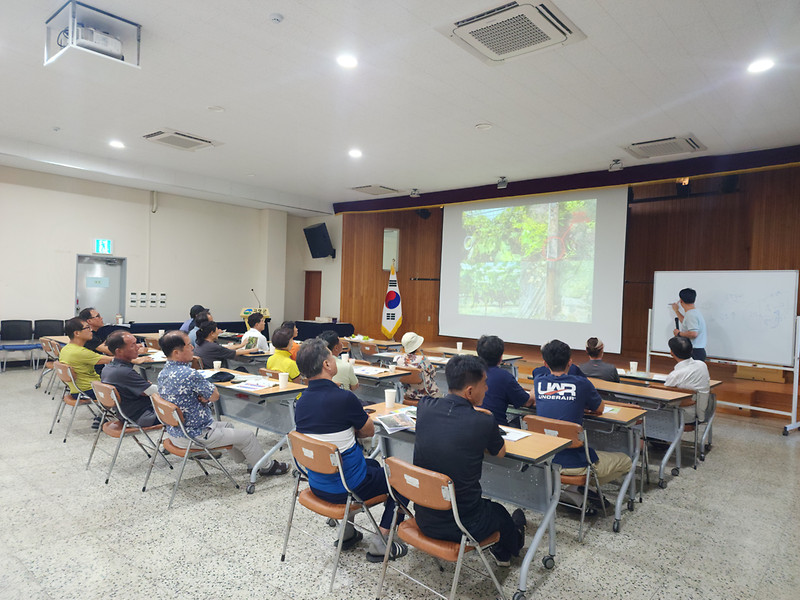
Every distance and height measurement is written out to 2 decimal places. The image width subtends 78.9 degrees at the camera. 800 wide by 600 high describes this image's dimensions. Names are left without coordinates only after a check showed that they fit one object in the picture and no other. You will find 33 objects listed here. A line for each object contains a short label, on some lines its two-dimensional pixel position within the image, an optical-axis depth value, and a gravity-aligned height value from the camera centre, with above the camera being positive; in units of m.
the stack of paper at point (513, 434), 2.62 -0.77
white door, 9.21 -0.16
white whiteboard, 5.84 -0.09
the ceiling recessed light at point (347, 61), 4.39 +2.08
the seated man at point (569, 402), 3.00 -0.68
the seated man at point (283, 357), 4.47 -0.68
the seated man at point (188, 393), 3.36 -0.78
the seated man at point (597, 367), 4.46 -0.63
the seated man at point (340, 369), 4.05 -0.68
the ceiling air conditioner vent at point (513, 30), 3.58 +2.07
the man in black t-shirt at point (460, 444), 2.11 -0.67
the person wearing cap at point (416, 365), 4.23 -0.71
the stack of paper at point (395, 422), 2.67 -0.76
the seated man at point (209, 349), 5.18 -0.71
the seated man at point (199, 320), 5.58 -0.45
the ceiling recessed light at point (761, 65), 4.17 +2.09
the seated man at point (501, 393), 3.32 -0.68
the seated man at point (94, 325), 5.20 -0.60
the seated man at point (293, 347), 4.55 -0.59
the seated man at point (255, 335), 5.98 -0.64
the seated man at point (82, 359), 4.57 -0.78
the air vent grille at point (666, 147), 6.25 +2.06
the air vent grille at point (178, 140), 6.81 +2.04
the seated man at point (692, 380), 4.32 -0.70
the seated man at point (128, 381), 3.83 -0.82
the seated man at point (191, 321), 6.69 -0.56
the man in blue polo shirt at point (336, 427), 2.51 -0.73
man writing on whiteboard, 6.12 -0.28
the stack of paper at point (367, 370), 4.62 -0.79
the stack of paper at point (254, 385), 3.67 -0.79
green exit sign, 9.26 +0.59
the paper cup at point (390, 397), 3.32 -0.74
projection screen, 7.87 +0.49
